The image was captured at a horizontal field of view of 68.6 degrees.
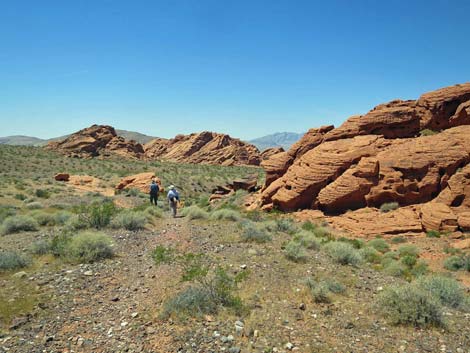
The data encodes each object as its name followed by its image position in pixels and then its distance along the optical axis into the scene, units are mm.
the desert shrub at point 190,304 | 6527
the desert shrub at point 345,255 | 10914
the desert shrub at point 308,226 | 17281
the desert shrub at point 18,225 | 13219
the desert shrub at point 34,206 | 19875
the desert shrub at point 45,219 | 14977
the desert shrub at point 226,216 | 16538
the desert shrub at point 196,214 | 17159
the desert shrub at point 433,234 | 15716
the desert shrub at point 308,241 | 12735
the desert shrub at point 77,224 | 13297
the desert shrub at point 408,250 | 14039
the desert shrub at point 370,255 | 13086
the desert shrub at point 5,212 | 15754
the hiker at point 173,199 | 18156
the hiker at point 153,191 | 21406
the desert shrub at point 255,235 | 12462
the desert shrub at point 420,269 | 11639
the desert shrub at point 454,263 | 12641
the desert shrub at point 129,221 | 13992
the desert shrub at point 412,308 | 6262
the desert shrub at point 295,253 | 10414
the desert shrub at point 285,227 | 15844
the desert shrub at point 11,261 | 8773
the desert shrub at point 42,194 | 26562
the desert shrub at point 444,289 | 7672
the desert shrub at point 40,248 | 10211
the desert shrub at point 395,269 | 11188
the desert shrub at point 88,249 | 9766
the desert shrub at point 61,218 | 14992
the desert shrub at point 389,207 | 18359
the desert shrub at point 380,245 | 14872
